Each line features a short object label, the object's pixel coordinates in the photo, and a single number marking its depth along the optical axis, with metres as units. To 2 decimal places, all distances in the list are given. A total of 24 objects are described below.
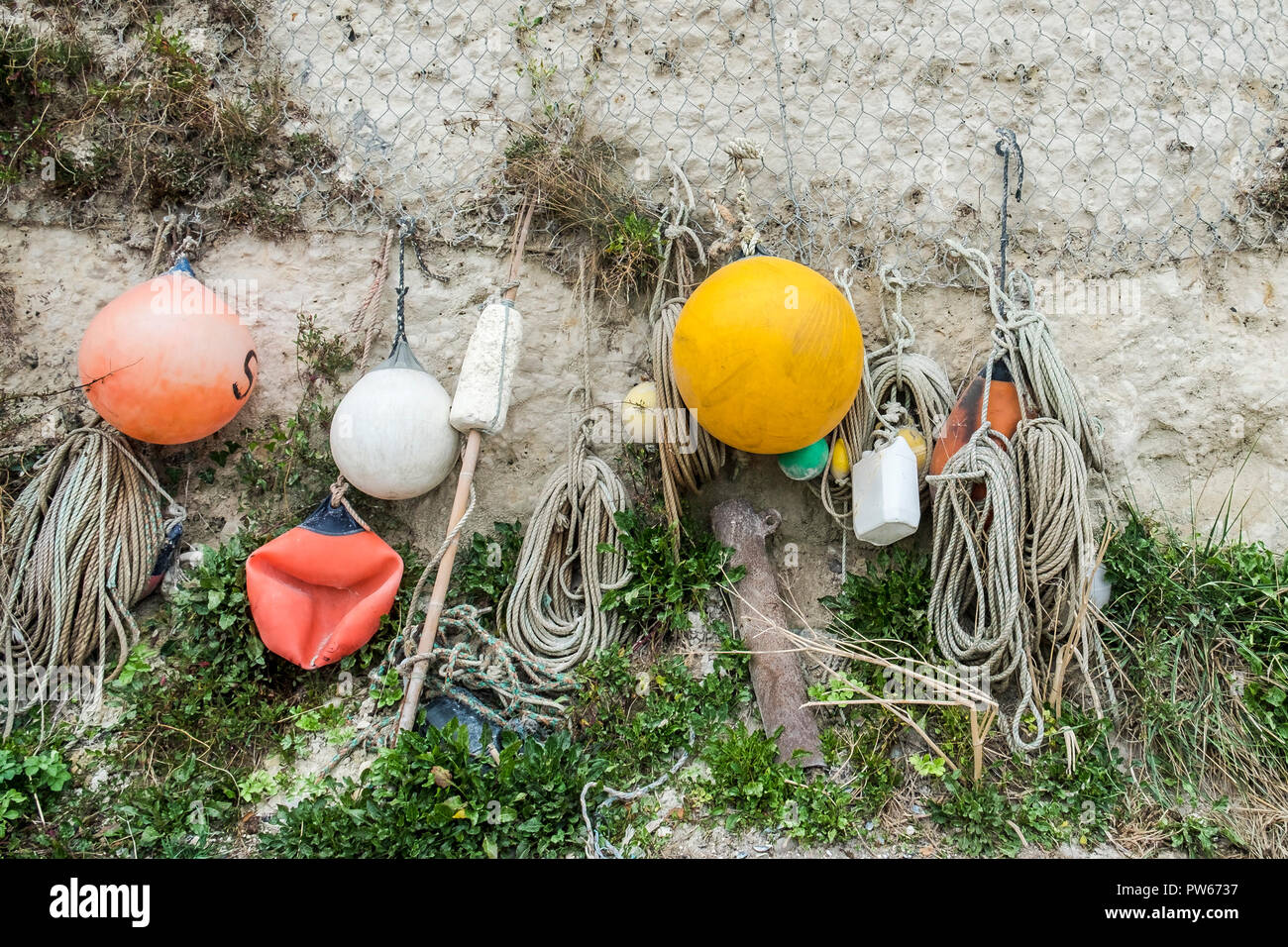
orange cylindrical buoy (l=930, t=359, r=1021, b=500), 3.68
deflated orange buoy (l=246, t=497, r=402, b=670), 3.49
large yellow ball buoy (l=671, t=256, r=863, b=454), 3.33
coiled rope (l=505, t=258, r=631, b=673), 3.63
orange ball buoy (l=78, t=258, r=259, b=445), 3.47
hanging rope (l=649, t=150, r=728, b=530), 3.81
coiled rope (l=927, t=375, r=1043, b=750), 3.44
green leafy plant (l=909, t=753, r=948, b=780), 3.17
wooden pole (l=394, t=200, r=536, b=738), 3.37
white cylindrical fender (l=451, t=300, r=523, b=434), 3.60
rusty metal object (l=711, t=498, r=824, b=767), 3.38
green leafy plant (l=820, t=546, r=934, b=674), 3.63
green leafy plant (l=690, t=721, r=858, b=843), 3.05
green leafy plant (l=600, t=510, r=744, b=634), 3.67
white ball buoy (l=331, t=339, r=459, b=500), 3.52
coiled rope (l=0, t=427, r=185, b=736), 3.57
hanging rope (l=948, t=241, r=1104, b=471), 3.65
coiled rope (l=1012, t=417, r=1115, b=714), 3.44
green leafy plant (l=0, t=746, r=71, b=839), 3.17
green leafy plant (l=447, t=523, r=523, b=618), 3.77
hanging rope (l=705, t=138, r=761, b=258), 3.80
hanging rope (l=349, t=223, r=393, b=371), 3.98
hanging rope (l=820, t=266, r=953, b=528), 3.83
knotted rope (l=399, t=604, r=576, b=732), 3.41
